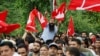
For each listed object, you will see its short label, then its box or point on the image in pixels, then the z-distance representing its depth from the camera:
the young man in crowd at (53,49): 10.87
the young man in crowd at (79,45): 10.57
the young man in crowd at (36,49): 11.52
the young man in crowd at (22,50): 11.09
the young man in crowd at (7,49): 8.53
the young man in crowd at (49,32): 15.30
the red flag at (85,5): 13.45
